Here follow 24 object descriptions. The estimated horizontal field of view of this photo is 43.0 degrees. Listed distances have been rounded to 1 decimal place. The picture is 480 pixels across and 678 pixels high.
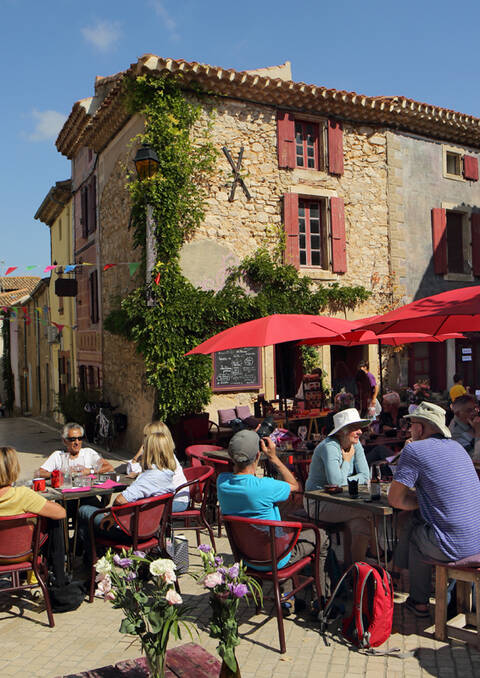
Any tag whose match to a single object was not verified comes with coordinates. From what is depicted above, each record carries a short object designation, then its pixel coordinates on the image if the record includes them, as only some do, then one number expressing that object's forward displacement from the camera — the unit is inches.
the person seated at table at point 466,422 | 236.2
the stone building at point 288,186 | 471.8
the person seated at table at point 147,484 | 189.9
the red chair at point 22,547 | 166.4
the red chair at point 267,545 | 151.9
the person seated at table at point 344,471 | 174.9
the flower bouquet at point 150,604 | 98.0
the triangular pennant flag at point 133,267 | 467.8
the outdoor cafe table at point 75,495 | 196.1
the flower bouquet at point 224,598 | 104.9
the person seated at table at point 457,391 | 366.6
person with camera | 158.2
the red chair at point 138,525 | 179.6
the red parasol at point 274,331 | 283.4
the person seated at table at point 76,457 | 224.2
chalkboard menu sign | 466.3
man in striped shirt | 149.7
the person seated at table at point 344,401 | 306.7
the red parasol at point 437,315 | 223.8
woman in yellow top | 165.8
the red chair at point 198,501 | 215.2
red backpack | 147.3
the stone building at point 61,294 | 737.0
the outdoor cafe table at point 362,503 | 161.3
